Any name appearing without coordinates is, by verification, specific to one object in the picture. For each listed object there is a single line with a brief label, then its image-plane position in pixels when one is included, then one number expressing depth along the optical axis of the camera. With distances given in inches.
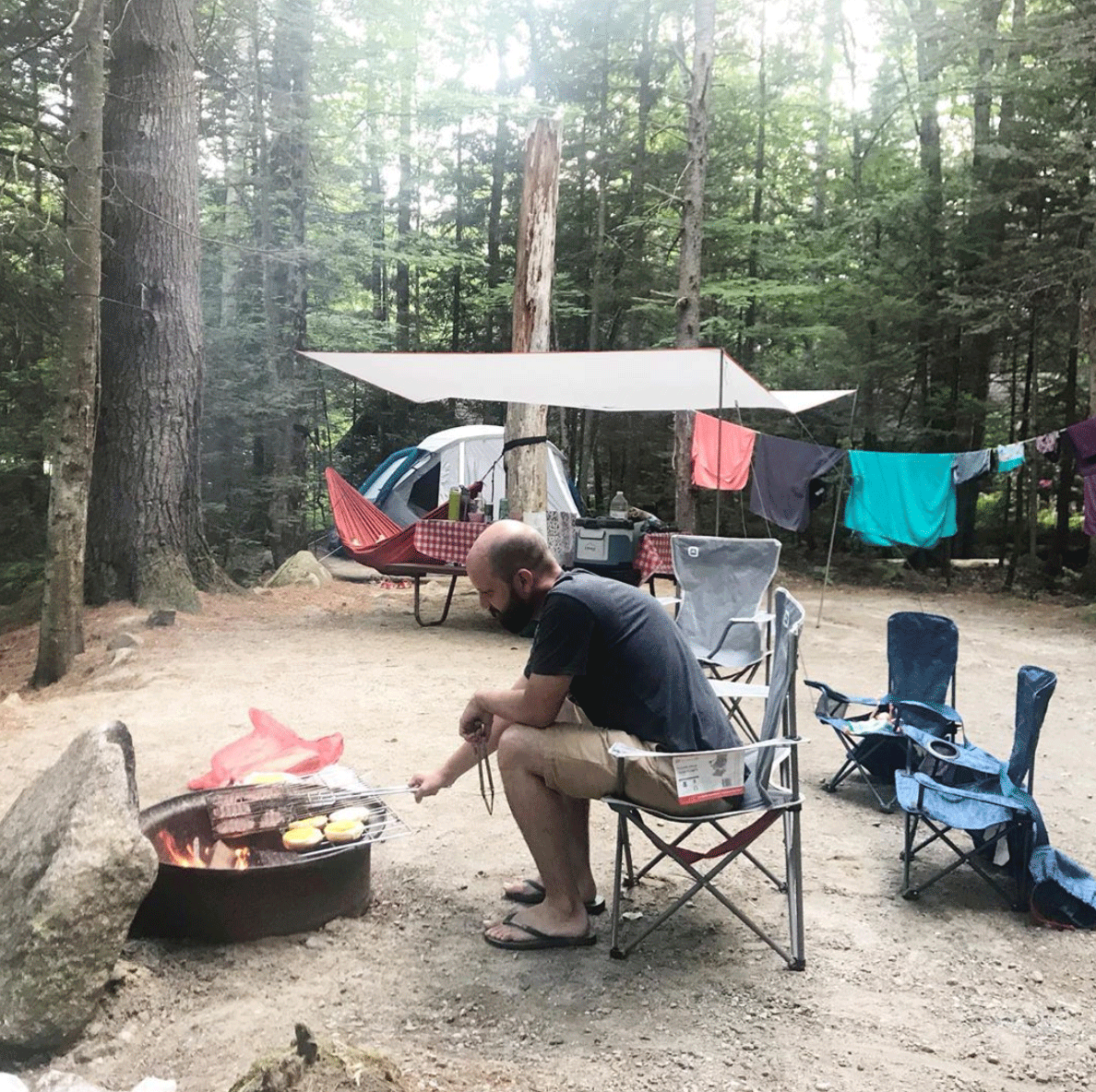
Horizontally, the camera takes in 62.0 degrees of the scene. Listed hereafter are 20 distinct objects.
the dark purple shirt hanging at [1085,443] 256.2
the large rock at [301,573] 304.5
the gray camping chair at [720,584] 162.1
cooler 227.8
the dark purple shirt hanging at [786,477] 303.4
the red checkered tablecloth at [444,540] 228.5
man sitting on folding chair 75.6
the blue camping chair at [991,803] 89.8
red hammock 232.7
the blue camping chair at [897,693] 122.3
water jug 240.9
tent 376.5
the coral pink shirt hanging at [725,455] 292.5
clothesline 294.7
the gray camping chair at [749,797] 75.2
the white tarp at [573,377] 182.2
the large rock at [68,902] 61.3
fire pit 76.0
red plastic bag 106.6
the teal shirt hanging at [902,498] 297.7
